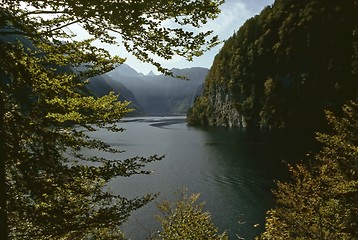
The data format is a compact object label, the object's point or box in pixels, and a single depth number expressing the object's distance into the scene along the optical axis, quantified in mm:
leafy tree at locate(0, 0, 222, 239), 6648
